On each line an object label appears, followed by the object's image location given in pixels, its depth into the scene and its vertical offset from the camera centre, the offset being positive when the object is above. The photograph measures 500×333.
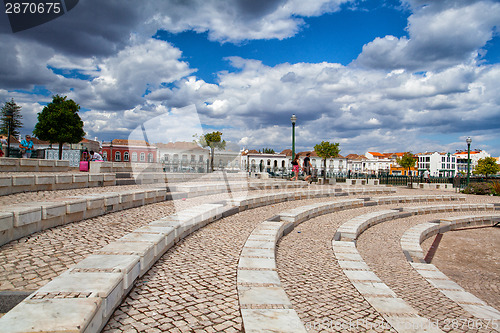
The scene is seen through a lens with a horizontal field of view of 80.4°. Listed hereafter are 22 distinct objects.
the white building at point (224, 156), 44.50 +1.49
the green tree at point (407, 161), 62.25 +1.49
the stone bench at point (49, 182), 7.21 -0.52
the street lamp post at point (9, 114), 17.64 +2.93
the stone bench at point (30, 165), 10.68 -0.06
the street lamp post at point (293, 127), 20.43 +2.74
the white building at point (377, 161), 108.35 +2.35
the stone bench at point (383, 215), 7.48 -1.82
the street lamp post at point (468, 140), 25.89 +2.53
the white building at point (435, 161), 112.00 +2.86
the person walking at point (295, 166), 19.39 +0.04
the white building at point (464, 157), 119.01 +4.82
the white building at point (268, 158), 95.82 +2.71
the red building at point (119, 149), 60.03 +3.05
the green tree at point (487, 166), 48.91 +0.50
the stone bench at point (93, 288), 1.97 -1.04
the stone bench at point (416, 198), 15.02 -1.72
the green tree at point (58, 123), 47.12 +6.52
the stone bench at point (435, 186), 24.61 -1.48
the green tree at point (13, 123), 64.44 +9.24
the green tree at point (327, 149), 48.56 +2.98
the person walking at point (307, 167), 19.14 -0.01
